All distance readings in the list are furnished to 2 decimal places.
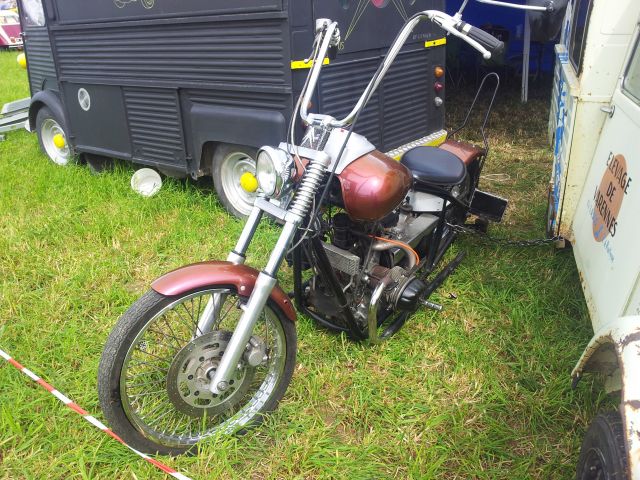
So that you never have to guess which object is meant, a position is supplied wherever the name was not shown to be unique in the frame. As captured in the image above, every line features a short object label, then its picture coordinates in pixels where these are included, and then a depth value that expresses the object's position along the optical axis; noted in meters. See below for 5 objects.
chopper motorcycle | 1.88
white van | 1.37
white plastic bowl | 4.62
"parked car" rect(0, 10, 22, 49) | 15.80
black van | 3.42
